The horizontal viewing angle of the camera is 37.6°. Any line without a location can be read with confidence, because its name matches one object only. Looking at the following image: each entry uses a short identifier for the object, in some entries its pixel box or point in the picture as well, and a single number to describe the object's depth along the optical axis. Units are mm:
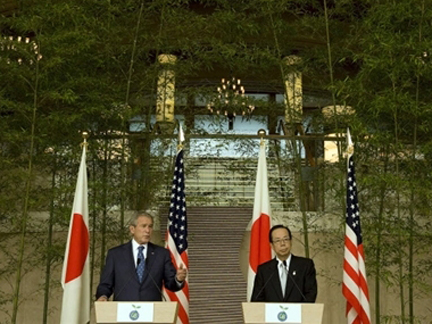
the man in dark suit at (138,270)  3848
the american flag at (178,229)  5012
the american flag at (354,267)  4773
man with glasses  3848
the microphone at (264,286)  3889
